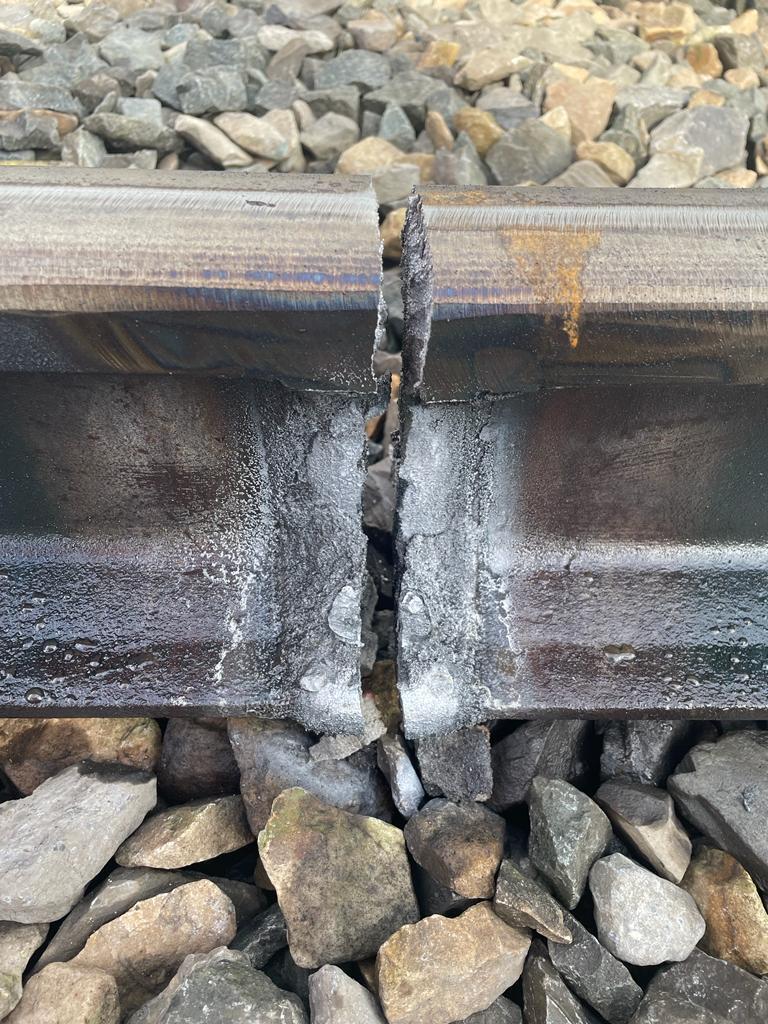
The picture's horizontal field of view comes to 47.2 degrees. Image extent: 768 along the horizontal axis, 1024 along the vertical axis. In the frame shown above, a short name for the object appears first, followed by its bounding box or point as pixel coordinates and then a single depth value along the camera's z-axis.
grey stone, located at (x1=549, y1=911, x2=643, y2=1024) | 0.28
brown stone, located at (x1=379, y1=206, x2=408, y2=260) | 0.58
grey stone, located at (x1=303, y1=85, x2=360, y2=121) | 0.68
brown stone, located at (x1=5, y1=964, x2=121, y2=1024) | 0.27
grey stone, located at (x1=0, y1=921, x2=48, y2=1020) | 0.27
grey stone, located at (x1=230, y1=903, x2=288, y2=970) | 0.29
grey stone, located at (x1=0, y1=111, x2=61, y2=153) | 0.59
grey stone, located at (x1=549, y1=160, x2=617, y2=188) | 0.64
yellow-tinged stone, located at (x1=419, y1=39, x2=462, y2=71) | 0.75
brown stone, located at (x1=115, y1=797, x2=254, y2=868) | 0.31
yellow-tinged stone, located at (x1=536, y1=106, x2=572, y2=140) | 0.68
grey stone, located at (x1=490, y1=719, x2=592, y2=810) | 0.33
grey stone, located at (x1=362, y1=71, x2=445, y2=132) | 0.69
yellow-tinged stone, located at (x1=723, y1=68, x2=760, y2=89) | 0.77
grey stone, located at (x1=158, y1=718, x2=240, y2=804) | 0.34
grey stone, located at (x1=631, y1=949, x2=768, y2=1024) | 0.27
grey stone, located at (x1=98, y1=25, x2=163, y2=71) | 0.66
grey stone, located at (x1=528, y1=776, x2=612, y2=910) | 0.30
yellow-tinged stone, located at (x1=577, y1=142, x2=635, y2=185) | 0.66
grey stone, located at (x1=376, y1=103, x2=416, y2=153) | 0.68
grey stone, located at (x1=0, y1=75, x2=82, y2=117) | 0.60
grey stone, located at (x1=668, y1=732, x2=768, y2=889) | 0.31
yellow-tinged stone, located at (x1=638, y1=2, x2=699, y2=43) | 0.83
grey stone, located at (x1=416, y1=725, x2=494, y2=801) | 0.33
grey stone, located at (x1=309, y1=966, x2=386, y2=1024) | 0.27
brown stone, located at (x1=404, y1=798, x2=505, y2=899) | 0.30
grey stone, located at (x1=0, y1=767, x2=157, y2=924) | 0.29
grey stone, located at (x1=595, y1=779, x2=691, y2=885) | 0.31
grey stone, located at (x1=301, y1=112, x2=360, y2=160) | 0.66
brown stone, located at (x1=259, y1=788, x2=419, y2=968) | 0.29
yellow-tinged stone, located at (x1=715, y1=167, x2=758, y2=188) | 0.68
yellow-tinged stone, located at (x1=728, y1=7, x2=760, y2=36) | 0.86
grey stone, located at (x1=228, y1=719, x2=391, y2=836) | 0.33
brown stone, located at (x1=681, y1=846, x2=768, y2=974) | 0.29
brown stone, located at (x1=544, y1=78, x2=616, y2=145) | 0.69
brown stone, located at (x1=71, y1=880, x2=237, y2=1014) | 0.29
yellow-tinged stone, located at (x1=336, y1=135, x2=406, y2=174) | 0.64
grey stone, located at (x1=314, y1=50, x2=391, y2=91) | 0.71
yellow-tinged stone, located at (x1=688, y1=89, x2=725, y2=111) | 0.73
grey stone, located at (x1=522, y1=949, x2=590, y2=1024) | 0.27
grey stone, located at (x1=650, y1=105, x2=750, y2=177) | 0.68
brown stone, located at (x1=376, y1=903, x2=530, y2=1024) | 0.27
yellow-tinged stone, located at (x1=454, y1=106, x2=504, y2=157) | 0.67
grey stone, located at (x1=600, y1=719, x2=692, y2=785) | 0.34
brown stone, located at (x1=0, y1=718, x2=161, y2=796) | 0.34
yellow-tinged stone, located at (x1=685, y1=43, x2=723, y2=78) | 0.80
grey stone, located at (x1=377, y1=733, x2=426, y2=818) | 0.32
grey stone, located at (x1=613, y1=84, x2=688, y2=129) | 0.72
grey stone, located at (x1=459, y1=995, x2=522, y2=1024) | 0.28
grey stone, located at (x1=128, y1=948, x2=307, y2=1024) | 0.26
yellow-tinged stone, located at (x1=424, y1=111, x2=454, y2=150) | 0.67
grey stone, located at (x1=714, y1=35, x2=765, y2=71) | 0.80
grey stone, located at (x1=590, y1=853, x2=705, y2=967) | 0.29
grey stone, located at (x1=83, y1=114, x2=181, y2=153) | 0.60
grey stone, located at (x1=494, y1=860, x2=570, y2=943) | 0.28
